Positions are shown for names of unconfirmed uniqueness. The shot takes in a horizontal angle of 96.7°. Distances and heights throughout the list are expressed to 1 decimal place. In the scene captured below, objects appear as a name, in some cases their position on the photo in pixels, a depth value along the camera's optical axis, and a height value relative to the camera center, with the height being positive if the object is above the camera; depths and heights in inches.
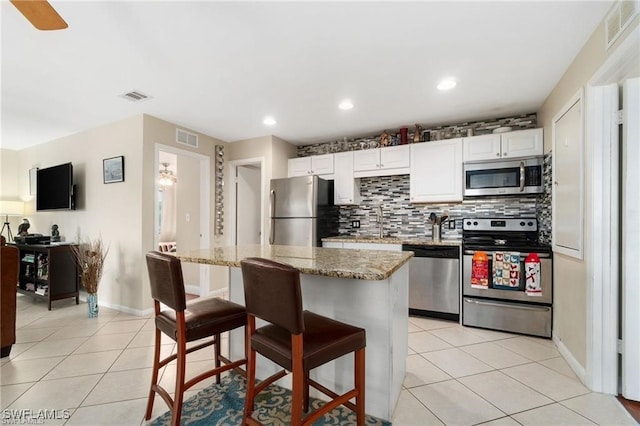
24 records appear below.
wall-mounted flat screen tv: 155.9 +12.9
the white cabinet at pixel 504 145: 119.6 +29.4
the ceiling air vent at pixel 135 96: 112.0 +46.2
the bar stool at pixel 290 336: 45.1 -22.6
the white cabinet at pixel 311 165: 163.2 +27.2
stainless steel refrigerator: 149.5 +0.2
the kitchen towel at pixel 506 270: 110.0 -22.4
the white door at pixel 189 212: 177.2 -0.8
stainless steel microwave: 119.2 +15.4
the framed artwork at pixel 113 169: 139.7 +20.8
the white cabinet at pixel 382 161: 145.3 +26.7
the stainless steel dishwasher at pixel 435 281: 123.0 -30.6
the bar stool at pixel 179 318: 56.6 -23.3
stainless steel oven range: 106.3 -29.6
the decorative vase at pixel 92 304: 130.3 -43.0
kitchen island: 61.0 -21.7
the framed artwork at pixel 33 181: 188.4 +19.8
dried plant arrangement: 131.3 -25.3
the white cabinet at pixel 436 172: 133.7 +19.5
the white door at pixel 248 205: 182.7 +4.3
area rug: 62.6 -46.3
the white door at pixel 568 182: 81.0 +9.6
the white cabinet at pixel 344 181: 157.8 +17.0
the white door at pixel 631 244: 68.0 -7.4
